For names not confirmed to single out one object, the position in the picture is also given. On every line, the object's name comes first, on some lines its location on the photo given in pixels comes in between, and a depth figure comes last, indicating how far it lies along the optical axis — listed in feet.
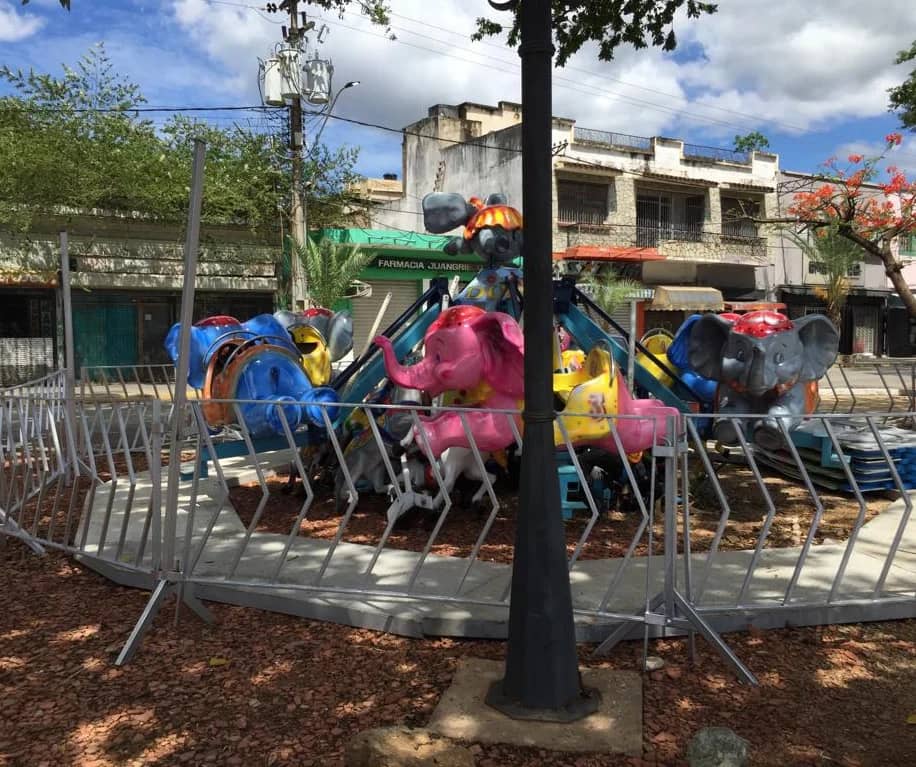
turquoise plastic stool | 19.89
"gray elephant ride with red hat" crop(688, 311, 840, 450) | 22.07
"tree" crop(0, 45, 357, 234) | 54.54
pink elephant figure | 18.42
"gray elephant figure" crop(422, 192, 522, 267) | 23.09
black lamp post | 9.93
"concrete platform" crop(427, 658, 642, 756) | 9.83
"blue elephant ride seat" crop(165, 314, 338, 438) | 20.17
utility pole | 55.47
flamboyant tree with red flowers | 39.65
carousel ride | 18.95
